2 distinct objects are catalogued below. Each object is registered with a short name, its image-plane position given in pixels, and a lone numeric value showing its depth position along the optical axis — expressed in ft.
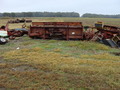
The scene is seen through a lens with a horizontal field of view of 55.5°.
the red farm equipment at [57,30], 24.29
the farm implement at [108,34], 21.28
